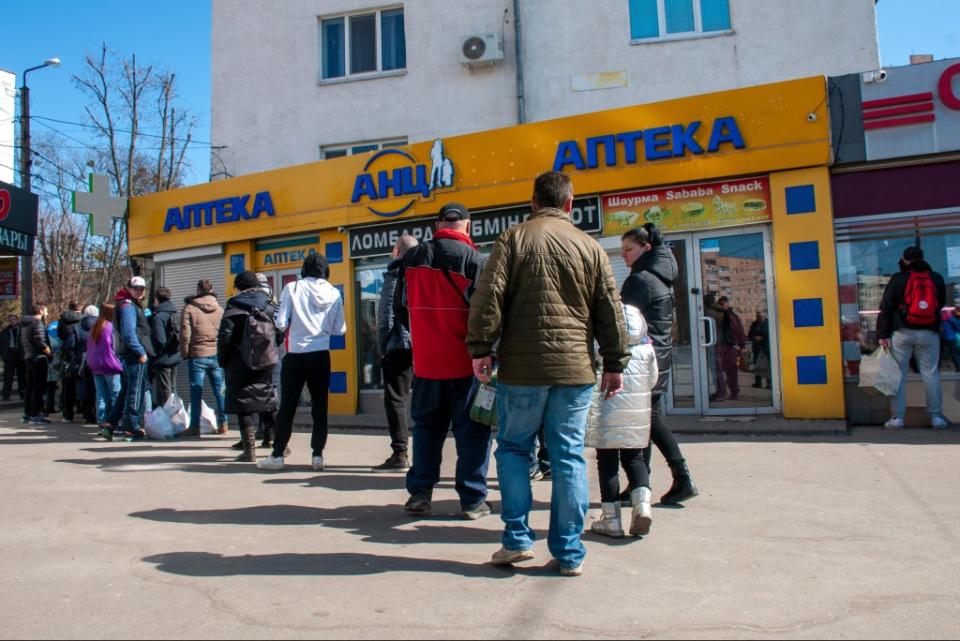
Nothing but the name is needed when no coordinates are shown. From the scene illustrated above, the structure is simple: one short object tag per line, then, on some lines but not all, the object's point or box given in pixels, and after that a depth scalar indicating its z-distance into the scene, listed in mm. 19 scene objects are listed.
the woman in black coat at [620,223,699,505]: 4914
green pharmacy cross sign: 14969
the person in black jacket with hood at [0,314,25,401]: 14016
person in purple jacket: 9891
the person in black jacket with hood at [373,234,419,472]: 6609
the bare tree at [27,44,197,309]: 32594
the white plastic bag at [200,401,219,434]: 9555
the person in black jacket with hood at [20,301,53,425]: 12023
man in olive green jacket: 3744
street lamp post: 20578
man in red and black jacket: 4910
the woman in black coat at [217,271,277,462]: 7270
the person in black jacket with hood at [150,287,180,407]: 9664
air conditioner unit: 13461
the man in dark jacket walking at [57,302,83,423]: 12094
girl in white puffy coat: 4312
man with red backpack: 8039
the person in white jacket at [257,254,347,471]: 6750
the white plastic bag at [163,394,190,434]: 9305
